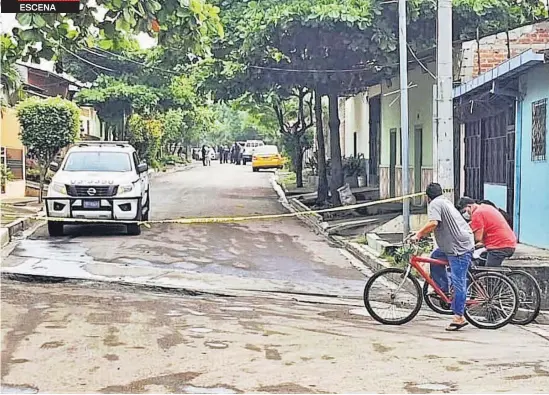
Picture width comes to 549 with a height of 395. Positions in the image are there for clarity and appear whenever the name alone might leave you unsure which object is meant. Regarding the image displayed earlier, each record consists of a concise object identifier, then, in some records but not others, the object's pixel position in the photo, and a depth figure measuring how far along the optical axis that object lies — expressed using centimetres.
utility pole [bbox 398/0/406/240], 1535
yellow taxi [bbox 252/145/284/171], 5200
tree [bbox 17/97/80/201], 2394
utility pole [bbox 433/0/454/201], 1274
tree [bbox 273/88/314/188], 3406
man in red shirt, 1062
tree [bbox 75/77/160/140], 3578
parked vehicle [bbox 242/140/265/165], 6556
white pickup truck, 1764
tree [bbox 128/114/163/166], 4141
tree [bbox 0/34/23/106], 1168
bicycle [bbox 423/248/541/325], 1029
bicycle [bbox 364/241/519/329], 1009
